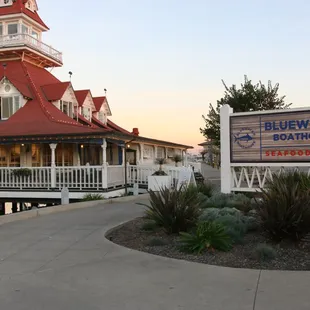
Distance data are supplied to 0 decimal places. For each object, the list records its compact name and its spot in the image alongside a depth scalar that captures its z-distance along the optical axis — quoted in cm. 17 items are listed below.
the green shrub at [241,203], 998
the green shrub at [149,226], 859
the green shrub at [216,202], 1070
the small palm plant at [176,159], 2951
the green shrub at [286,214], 692
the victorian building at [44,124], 1927
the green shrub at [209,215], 838
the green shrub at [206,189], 1345
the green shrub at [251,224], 799
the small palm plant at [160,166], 2027
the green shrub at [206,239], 680
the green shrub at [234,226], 732
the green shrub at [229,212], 876
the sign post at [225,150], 1232
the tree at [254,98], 3100
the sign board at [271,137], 1130
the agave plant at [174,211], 812
